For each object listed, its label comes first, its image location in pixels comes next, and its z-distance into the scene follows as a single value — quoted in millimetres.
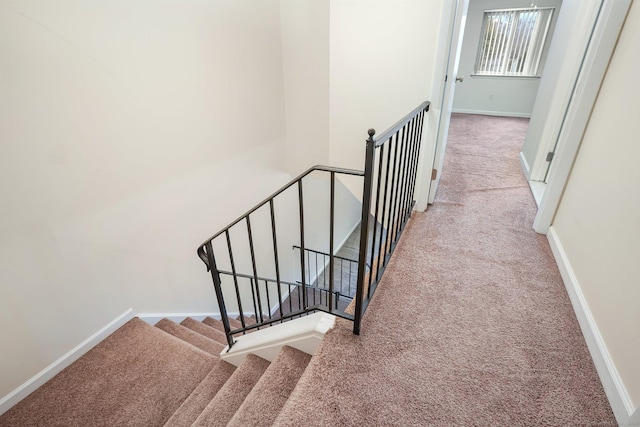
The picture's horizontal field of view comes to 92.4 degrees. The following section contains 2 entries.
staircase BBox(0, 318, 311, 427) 1381
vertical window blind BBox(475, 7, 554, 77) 5613
